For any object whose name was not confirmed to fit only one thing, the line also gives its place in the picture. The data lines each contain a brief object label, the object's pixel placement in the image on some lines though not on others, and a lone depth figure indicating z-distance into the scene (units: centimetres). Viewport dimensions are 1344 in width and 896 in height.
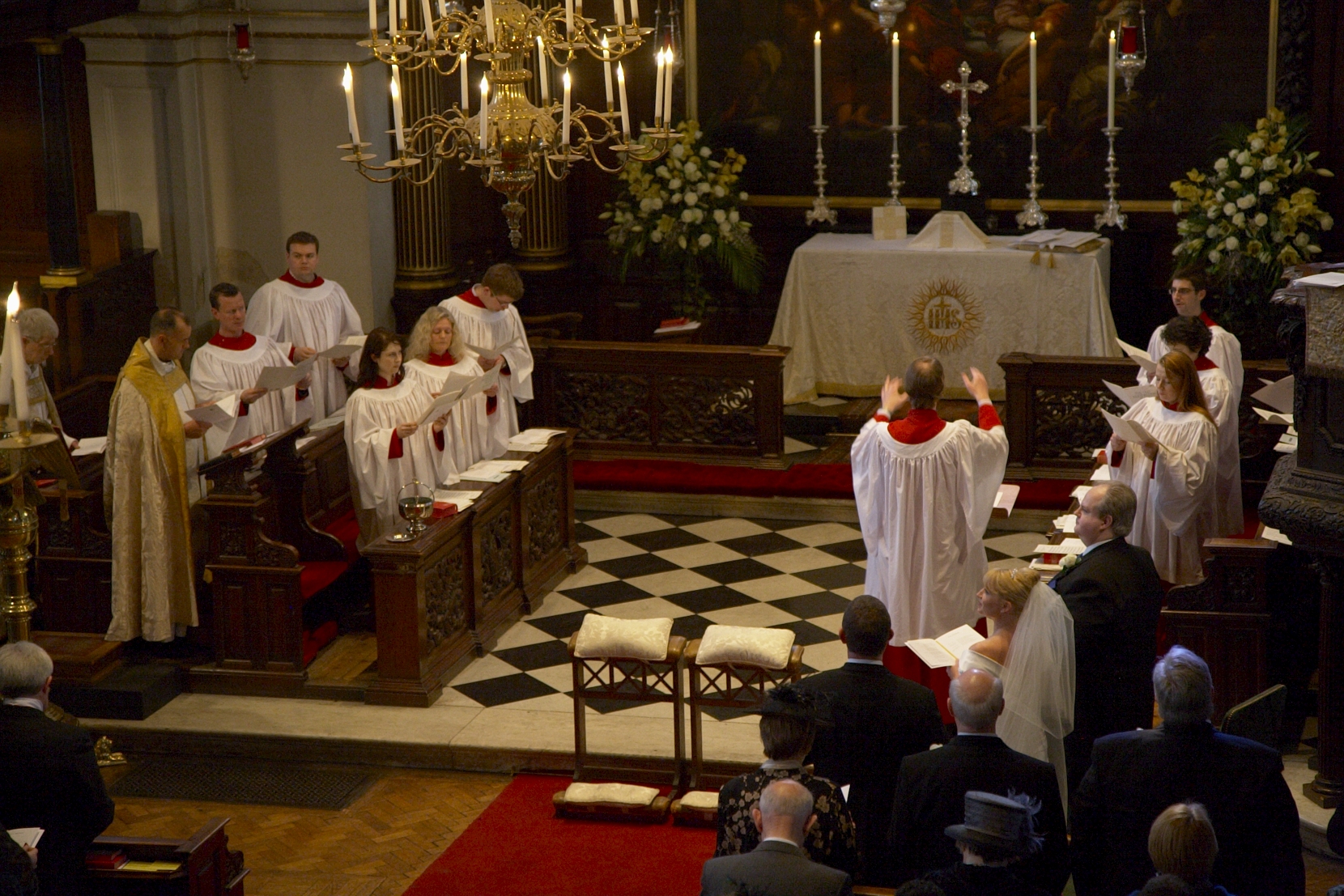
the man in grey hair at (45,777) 994
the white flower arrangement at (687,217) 2479
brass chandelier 1446
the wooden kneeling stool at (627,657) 1341
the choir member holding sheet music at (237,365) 1871
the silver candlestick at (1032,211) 2447
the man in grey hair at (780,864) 785
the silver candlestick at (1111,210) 2418
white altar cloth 2349
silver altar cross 2481
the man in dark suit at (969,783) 888
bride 1091
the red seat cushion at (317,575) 1629
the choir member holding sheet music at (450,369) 1795
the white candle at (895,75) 2359
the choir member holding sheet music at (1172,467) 1519
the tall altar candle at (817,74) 2428
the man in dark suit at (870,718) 990
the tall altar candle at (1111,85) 2304
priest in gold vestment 1558
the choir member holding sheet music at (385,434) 1687
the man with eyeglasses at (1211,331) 1706
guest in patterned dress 864
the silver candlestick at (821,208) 2562
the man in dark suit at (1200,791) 897
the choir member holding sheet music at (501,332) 1964
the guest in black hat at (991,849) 792
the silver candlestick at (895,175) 2512
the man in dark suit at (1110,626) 1168
